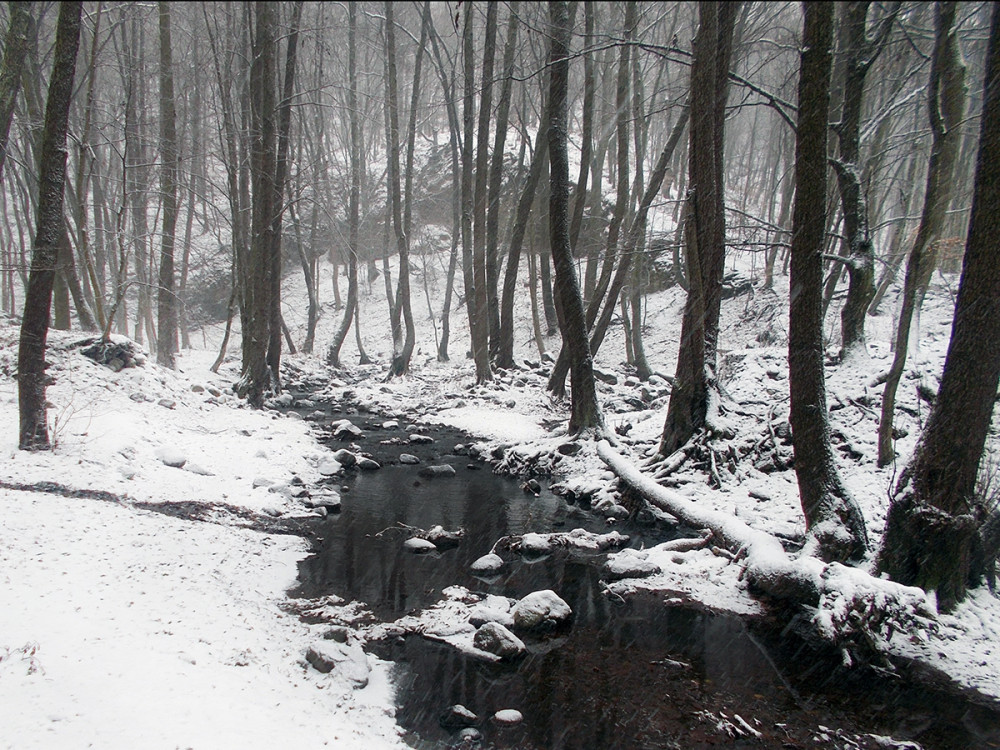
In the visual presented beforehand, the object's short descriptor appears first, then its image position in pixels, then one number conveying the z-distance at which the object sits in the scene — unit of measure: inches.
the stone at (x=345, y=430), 433.7
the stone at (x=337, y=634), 166.7
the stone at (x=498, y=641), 167.3
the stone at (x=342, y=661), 149.1
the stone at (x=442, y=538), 250.4
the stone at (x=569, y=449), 362.9
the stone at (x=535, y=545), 246.1
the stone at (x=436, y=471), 358.0
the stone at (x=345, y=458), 357.7
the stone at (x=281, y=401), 511.2
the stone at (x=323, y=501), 282.8
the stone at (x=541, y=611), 182.1
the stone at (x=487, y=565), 224.5
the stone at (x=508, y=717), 140.3
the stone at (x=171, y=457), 276.4
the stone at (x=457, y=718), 138.1
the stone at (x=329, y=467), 336.5
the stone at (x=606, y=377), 597.9
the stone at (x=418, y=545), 242.8
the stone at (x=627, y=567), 222.1
